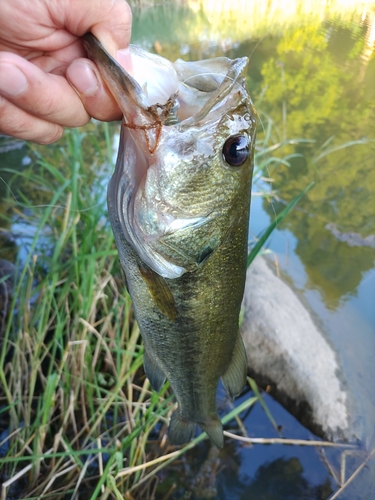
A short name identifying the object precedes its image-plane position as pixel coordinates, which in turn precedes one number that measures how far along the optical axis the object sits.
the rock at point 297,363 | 0.43
